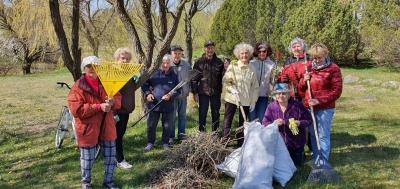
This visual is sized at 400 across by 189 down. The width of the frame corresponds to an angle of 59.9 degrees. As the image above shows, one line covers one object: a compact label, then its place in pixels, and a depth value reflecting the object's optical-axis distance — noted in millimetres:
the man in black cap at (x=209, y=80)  5195
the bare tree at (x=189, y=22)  10211
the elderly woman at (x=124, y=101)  4180
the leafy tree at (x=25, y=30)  12927
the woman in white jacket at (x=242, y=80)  4769
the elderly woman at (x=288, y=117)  4215
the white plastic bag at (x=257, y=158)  3670
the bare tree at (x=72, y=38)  4659
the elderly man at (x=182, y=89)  5399
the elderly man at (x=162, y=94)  5020
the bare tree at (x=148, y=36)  5262
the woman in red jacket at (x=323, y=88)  4121
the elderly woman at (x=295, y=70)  4573
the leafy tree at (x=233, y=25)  22906
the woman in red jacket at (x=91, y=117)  3439
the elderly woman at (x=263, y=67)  4941
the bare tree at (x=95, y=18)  8515
